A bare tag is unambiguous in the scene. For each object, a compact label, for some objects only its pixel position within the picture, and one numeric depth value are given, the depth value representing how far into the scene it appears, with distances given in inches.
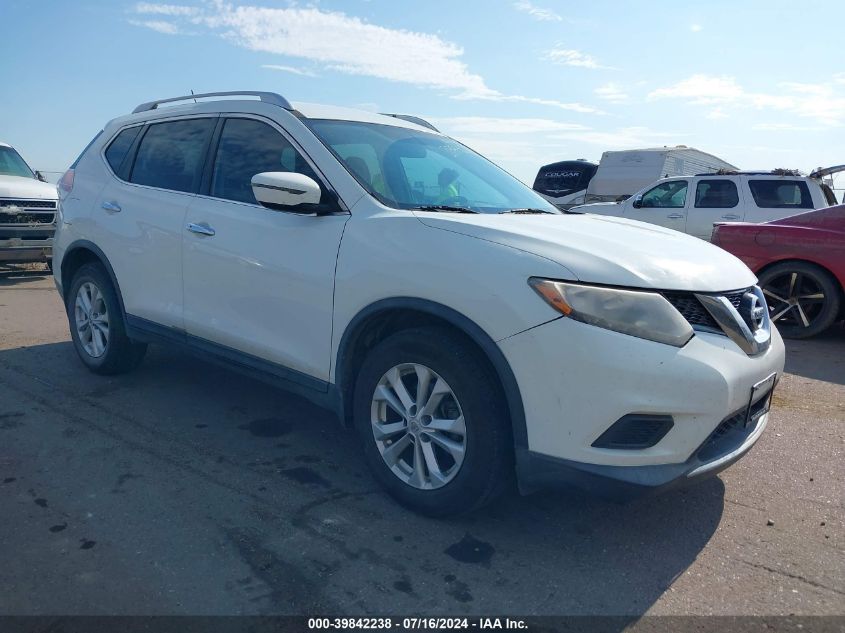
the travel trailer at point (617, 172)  722.2
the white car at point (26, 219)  402.9
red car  277.0
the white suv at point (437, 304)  105.3
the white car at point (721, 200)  442.0
